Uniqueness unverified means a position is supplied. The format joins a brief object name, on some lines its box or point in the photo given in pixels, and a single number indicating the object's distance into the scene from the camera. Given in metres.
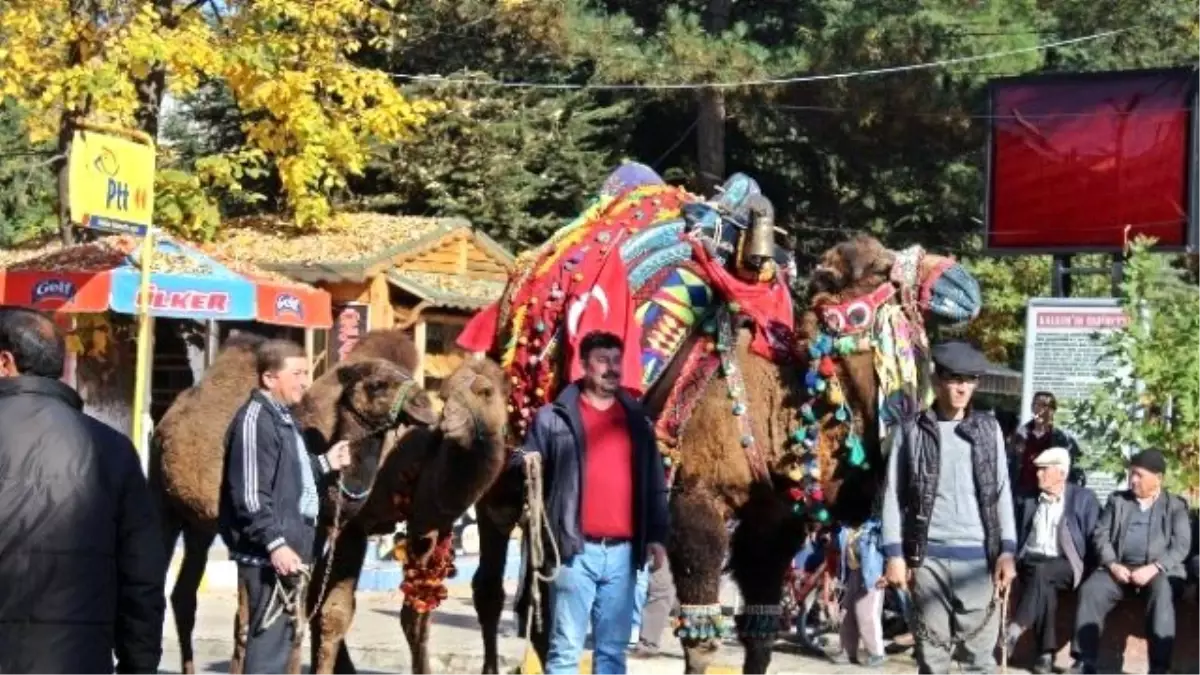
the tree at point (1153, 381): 16.44
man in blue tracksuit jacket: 9.70
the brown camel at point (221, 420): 11.30
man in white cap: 15.12
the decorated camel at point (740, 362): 10.51
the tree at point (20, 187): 32.69
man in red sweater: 9.78
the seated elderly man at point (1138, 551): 14.82
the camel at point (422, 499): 11.48
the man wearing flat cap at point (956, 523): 9.98
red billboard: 20.66
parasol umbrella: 17.92
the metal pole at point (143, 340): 15.70
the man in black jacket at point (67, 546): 6.59
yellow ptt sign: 15.16
